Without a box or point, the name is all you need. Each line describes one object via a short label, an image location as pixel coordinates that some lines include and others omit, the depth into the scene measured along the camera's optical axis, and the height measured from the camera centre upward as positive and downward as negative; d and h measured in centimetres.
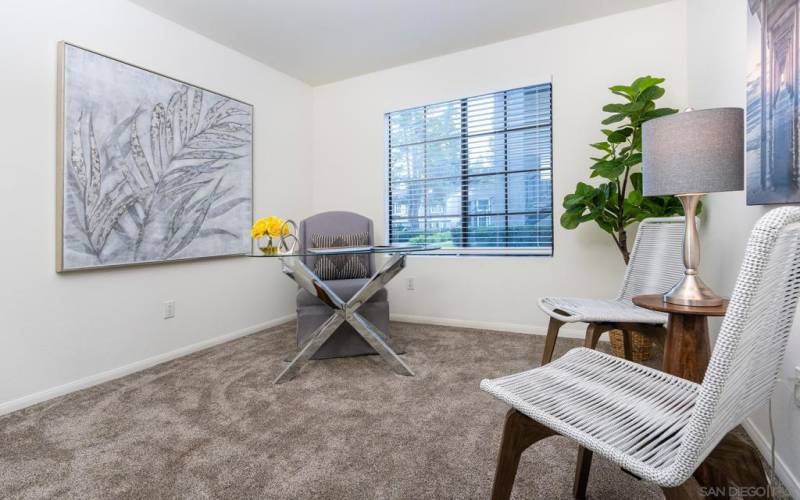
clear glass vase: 245 +1
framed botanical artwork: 238 +58
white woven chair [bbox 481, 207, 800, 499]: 64 -35
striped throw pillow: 328 -10
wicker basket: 268 -65
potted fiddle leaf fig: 252 +41
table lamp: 136 +31
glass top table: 246 -32
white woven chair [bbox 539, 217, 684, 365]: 182 -24
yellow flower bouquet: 240 +13
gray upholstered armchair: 285 -22
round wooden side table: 135 -32
